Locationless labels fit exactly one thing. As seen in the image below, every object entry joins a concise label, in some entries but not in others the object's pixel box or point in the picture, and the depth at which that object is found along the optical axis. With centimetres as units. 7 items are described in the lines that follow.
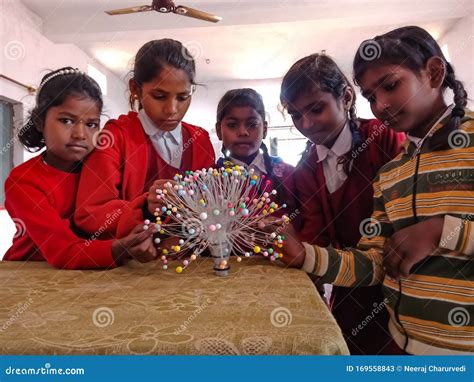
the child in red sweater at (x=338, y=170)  102
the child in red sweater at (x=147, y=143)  92
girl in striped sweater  70
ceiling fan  284
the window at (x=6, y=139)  336
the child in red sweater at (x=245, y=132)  126
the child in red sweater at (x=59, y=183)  81
